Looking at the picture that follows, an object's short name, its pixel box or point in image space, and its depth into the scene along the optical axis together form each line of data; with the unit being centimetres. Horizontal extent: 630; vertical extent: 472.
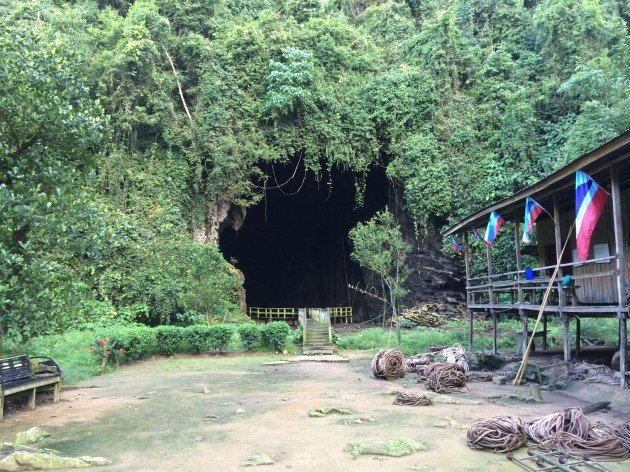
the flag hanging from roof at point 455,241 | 1869
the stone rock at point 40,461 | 588
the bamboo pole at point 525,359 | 1088
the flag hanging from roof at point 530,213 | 1192
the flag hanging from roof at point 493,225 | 1418
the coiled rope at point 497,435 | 632
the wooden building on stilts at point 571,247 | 924
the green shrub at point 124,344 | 1562
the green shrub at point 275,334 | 1902
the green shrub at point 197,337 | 1808
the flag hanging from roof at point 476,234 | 1727
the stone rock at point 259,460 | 609
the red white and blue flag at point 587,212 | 926
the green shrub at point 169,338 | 1780
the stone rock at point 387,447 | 632
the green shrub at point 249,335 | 1884
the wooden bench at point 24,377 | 920
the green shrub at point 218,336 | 1819
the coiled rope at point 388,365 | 1296
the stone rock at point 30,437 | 708
